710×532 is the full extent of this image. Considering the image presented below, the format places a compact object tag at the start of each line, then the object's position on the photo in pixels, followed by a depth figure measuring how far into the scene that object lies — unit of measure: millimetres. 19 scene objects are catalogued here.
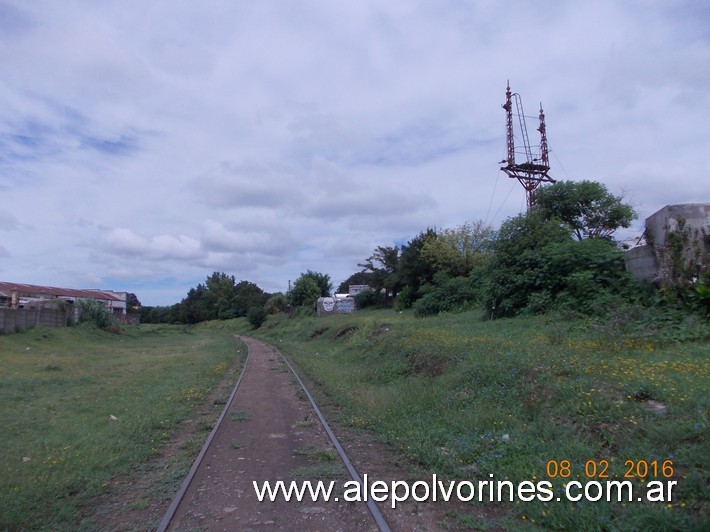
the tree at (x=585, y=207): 35219
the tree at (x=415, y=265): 45597
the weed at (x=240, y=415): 10953
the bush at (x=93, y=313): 44281
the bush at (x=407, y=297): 45438
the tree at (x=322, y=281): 80375
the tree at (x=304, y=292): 74188
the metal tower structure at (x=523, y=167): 41781
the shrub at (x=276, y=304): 80881
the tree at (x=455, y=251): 44594
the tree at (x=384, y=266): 52856
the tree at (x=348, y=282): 97062
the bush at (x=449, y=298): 32281
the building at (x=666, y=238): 15266
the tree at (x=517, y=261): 21622
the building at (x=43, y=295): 54175
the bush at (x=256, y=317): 77500
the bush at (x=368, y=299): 55522
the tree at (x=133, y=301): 129175
